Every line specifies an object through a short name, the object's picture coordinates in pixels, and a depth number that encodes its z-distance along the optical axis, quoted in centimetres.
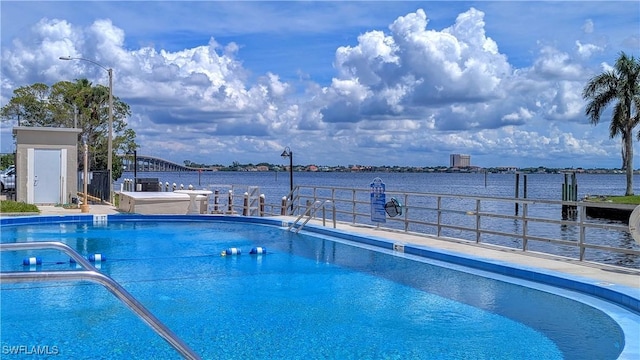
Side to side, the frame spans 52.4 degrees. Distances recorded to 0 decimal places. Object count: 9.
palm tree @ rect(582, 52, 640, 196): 3981
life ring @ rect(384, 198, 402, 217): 1432
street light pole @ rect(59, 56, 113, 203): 2507
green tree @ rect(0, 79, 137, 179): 3997
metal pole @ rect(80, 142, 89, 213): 2012
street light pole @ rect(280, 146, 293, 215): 3058
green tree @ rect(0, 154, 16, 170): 6650
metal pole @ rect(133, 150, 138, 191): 3855
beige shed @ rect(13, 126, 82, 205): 2267
